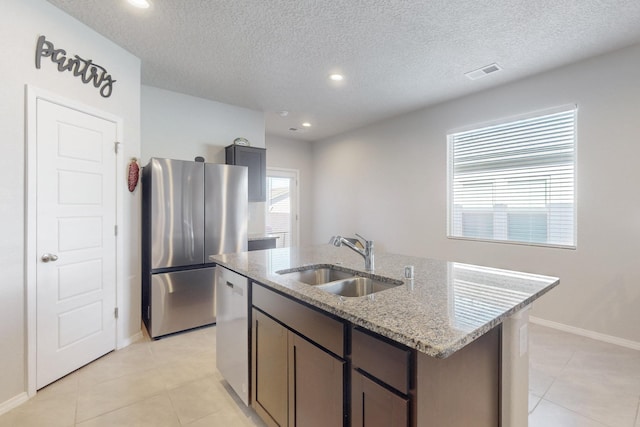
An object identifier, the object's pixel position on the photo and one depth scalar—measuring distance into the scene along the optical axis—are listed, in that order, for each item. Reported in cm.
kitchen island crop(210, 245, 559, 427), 96
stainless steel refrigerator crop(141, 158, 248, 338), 301
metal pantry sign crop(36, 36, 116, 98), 216
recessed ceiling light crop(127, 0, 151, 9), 218
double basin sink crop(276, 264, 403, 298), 171
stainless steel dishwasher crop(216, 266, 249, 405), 191
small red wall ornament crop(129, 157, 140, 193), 291
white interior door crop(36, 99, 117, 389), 219
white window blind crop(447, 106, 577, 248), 317
